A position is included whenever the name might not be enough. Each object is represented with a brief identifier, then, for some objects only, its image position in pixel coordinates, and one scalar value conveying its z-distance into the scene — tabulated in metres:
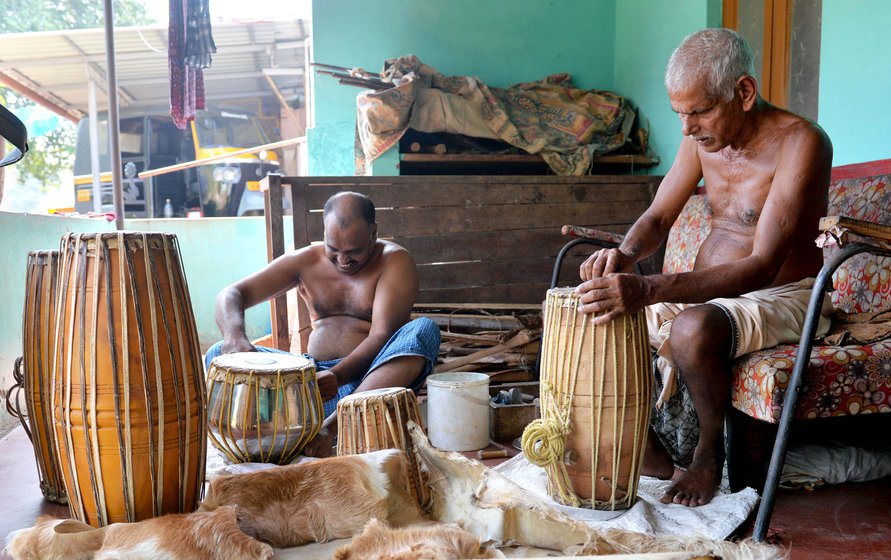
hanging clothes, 5.46
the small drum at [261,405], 2.39
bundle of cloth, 5.05
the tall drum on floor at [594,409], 2.25
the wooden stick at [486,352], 4.09
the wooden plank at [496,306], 4.66
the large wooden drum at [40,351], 2.32
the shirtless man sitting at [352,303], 3.21
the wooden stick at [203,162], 8.42
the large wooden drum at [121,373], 1.54
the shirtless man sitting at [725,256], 2.35
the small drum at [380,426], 2.23
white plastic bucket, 3.12
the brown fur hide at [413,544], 1.62
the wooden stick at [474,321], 4.48
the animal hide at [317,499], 1.88
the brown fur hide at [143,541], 1.55
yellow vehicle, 9.77
